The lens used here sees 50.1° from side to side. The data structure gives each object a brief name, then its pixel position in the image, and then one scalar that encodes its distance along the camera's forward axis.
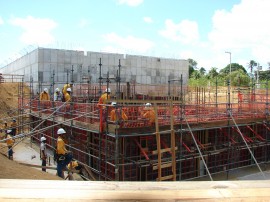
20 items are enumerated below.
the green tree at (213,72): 57.31
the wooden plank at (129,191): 1.78
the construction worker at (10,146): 13.04
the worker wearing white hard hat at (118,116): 9.34
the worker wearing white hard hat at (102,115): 9.88
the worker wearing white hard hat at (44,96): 16.56
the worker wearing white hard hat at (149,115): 10.30
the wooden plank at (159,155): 7.03
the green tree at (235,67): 78.68
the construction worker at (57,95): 16.53
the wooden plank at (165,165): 10.00
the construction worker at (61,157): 9.77
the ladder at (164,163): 7.10
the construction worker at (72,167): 9.88
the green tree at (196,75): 55.26
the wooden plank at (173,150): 7.27
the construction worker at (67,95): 14.34
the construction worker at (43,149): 12.19
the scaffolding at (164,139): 10.12
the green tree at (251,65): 79.31
